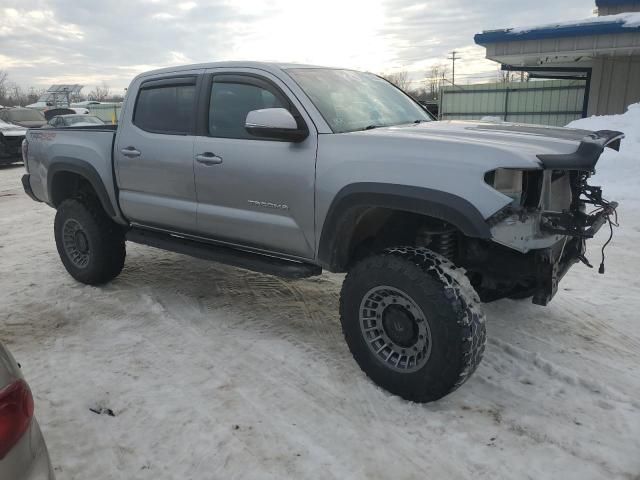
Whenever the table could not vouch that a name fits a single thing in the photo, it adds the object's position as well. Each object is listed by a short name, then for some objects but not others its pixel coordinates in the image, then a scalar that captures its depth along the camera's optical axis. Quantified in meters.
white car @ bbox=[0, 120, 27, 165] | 15.04
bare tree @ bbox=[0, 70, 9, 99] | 76.19
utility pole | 80.62
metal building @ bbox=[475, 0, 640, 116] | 11.87
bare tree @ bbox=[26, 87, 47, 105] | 81.32
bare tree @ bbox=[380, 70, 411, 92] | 81.02
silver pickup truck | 2.79
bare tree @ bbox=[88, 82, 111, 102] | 97.19
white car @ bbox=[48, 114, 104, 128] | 17.92
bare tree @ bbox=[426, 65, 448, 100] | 74.20
